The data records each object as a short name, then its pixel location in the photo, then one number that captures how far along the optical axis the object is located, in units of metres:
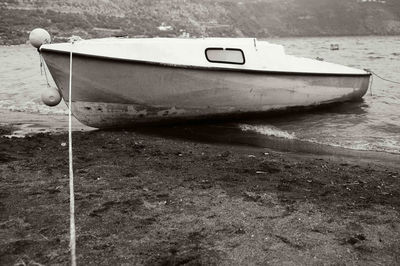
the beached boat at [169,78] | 8.11
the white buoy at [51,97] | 8.38
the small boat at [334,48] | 45.97
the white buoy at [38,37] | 8.20
